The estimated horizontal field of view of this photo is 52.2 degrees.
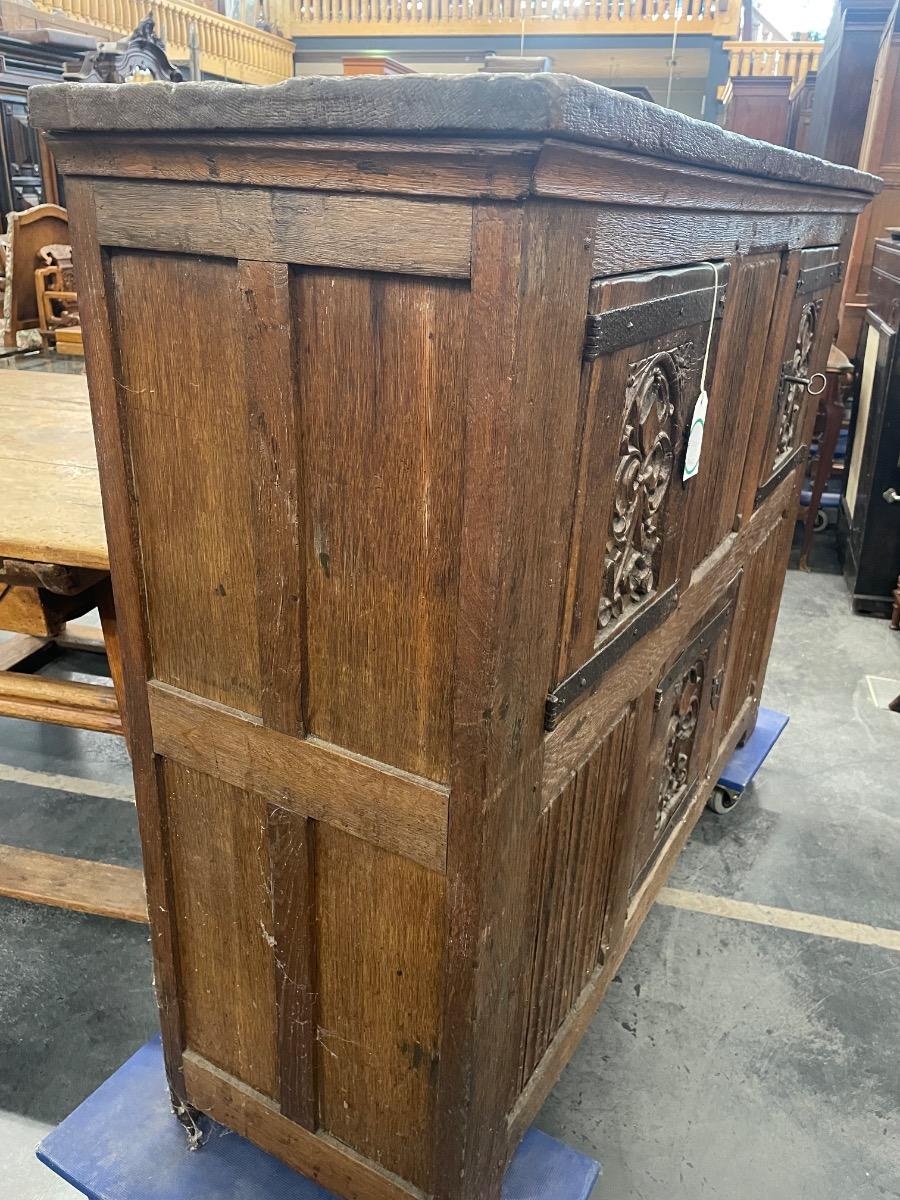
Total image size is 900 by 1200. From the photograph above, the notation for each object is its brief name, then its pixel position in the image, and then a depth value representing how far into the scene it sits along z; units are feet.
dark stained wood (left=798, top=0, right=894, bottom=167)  21.25
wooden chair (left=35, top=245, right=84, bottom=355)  15.80
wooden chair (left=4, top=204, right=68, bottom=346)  15.69
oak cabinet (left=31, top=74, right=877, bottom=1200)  3.04
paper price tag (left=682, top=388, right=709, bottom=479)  5.12
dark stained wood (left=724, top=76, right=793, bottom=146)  32.53
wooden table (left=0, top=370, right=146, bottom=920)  6.47
